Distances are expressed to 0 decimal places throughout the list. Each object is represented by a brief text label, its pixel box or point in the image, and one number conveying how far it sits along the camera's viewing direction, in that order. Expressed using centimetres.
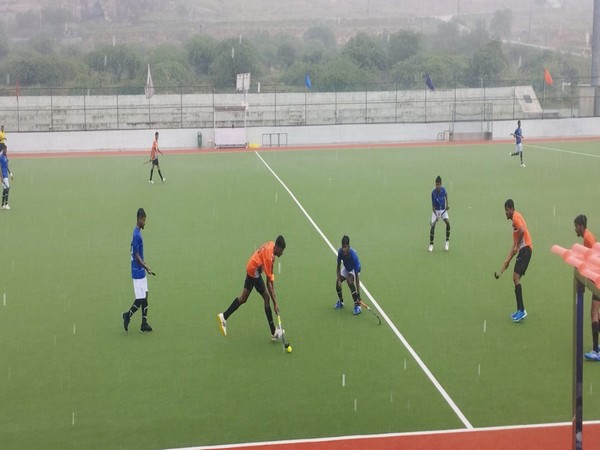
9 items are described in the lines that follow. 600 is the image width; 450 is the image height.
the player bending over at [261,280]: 1213
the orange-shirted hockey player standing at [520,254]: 1359
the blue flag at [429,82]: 6212
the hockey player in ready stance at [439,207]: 1947
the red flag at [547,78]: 6041
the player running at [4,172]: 2705
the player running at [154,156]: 3422
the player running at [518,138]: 4003
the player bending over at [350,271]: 1380
